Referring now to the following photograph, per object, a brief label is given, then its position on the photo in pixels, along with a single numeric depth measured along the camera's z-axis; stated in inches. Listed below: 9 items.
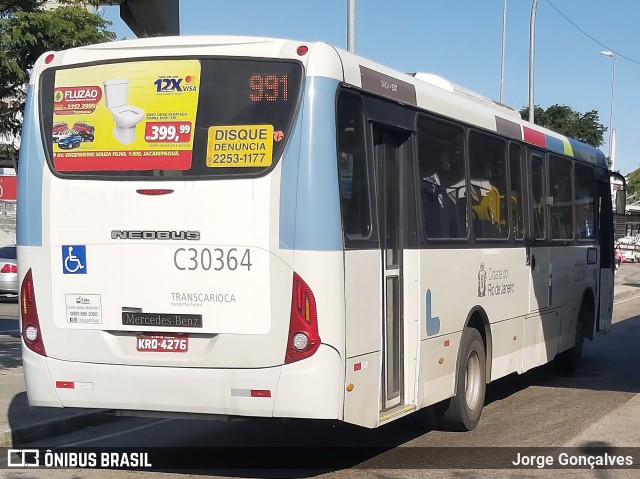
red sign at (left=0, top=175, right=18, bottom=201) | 1758.1
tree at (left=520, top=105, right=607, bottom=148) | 1813.5
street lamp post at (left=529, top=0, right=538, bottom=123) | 1029.8
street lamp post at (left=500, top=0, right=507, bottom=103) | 1657.0
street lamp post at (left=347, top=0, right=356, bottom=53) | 630.5
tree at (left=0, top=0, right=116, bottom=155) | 473.4
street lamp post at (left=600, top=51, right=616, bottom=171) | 1718.8
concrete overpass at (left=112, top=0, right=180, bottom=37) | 476.7
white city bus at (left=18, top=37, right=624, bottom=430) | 281.4
